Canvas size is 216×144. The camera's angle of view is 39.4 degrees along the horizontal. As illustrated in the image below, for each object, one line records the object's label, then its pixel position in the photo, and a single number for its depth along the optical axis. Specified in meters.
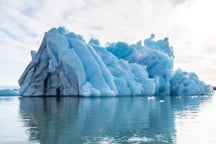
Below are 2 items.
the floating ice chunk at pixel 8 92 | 42.72
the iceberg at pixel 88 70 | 33.06
